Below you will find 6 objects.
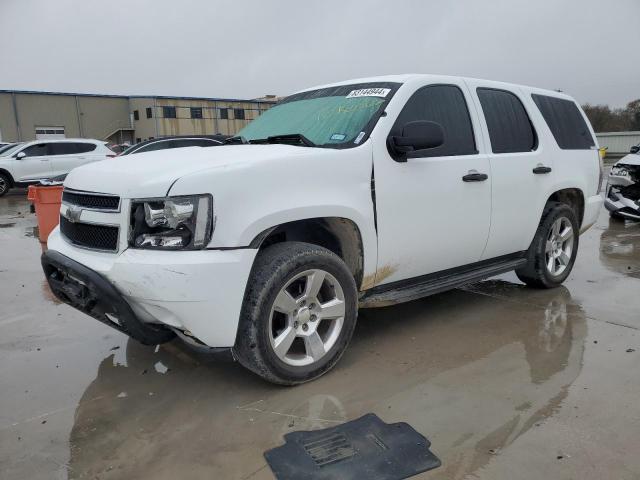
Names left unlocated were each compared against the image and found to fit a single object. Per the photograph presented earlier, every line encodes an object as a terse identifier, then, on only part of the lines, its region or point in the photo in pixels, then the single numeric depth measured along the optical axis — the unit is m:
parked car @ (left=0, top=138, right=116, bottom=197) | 15.46
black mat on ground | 2.33
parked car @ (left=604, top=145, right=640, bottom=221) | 8.58
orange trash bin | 7.31
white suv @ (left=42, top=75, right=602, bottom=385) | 2.66
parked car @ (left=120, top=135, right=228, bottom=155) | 12.26
